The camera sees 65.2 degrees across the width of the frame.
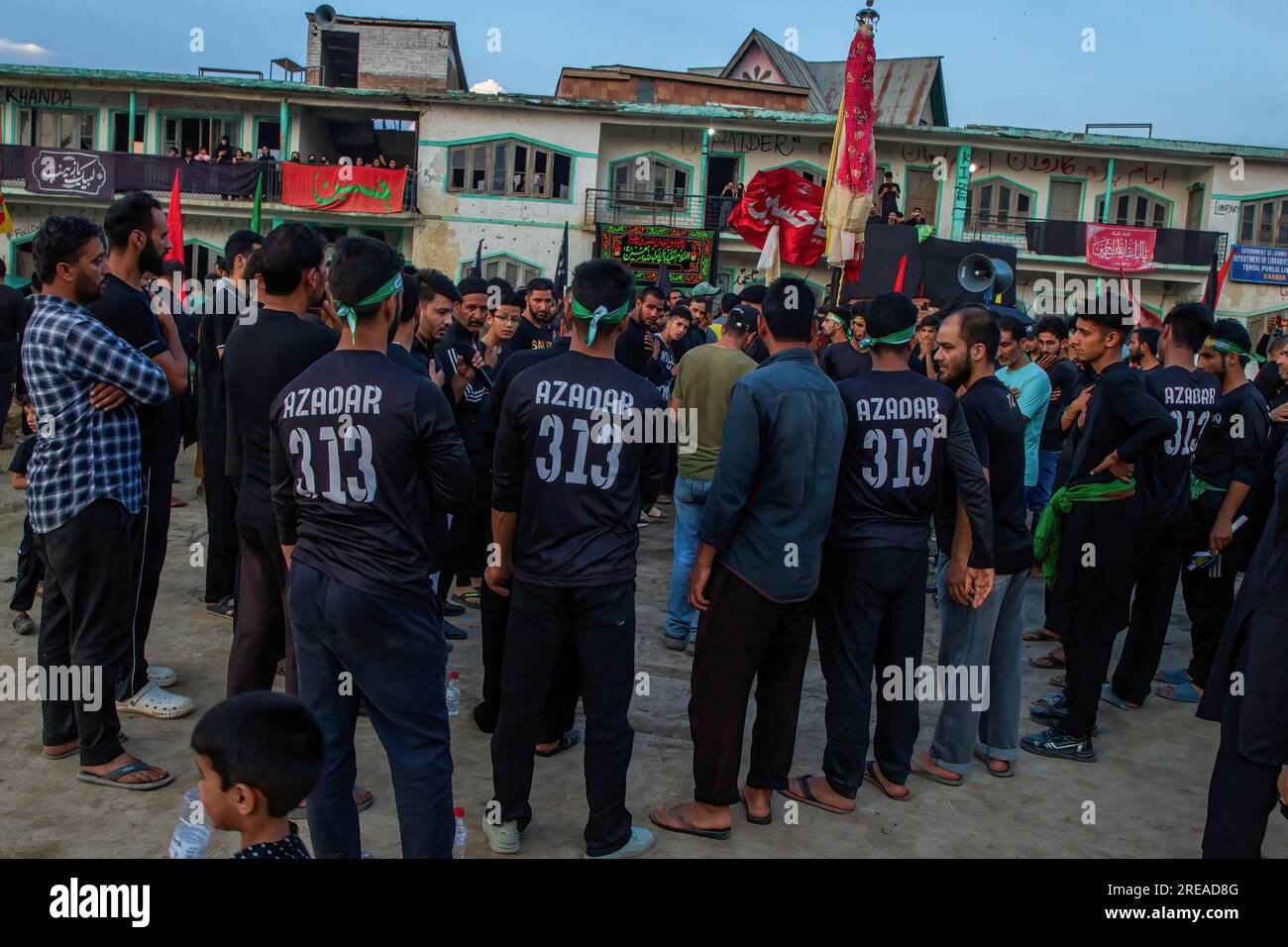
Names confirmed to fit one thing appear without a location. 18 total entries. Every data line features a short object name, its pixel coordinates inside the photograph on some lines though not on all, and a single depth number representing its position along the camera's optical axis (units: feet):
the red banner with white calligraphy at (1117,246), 89.30
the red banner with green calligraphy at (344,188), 83.10
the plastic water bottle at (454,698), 16.79
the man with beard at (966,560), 15.26
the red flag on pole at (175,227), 41.22
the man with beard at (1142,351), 19.80
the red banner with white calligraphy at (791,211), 29.55
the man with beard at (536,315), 23.62
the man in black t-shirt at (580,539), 12.11
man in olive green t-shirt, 20.61
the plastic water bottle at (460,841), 12.00
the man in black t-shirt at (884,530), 14.16
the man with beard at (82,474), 13.38
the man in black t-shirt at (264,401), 13.14
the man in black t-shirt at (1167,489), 17.94
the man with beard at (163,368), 14.66
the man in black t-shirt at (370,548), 10.46
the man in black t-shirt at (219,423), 18.98
